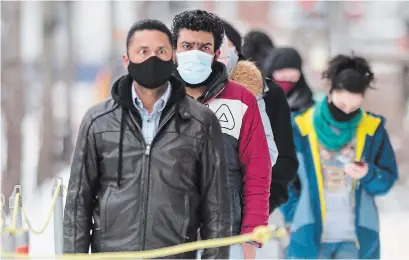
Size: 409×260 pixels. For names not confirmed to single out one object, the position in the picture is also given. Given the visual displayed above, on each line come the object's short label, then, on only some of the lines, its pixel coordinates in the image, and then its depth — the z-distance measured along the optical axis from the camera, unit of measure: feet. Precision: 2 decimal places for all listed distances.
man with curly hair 36.88
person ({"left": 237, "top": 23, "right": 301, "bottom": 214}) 42.68
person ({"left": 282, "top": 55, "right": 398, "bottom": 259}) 49.49
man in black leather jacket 30.86
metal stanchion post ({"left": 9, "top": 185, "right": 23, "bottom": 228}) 41.42
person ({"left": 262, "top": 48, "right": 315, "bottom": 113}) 62.64
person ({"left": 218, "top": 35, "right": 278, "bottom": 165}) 40.81
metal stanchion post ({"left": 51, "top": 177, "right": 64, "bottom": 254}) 42.91
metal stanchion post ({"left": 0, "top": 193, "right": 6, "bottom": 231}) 40.44
